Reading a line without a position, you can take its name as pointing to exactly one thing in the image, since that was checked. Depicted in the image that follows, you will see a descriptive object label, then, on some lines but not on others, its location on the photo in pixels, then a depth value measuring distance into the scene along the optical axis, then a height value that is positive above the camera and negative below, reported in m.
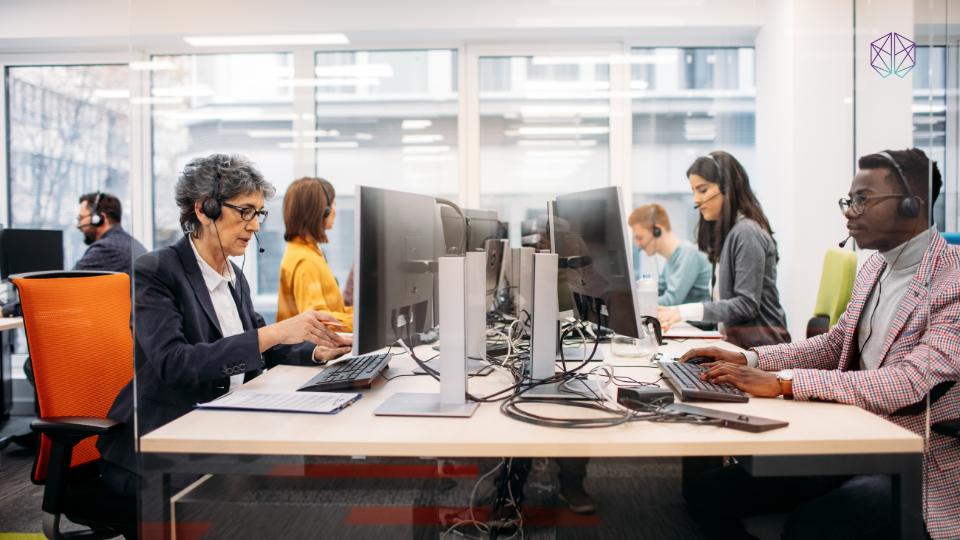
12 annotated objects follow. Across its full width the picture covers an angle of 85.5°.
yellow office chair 1.99 -0.11
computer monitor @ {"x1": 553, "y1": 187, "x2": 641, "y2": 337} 1.19 +0.02
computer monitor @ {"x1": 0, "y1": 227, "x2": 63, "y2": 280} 3.04 +0.08
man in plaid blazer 1.08 -0.25
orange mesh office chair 1.20 -0.30
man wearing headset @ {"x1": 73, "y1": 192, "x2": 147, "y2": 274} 2.98 +0.18
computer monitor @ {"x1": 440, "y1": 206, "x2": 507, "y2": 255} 1.50 +0.13
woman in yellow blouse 2.27 +0.02
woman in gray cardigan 2.28 -0.08
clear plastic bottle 1.79 -0.12
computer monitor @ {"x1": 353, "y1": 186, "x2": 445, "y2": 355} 1.09 -0.01
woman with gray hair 1.24 -0.15
